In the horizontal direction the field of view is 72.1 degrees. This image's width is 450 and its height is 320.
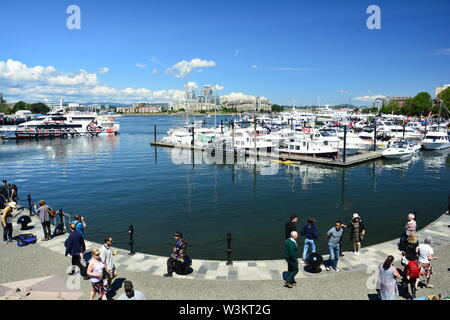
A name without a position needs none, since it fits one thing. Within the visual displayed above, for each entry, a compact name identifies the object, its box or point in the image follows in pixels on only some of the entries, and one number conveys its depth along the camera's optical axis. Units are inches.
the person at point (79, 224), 423.9
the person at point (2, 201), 654.5
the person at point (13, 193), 717.5
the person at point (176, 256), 387.9
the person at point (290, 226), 420.6
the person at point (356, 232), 456.4
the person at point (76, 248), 383.2
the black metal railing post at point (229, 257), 426.3
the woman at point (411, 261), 329.1
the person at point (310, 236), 424.2
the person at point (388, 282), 293.4
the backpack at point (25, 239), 488.3
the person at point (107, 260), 350.3
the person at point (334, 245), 404.8
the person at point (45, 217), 493.0
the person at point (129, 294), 256.8
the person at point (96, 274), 317.1
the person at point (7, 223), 480.7
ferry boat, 3661.4
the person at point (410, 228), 434.3
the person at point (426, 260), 354.6
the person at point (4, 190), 704.4
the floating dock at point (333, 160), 1692.7
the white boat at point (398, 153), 1892.2
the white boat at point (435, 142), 2306.3
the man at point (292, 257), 349.4
